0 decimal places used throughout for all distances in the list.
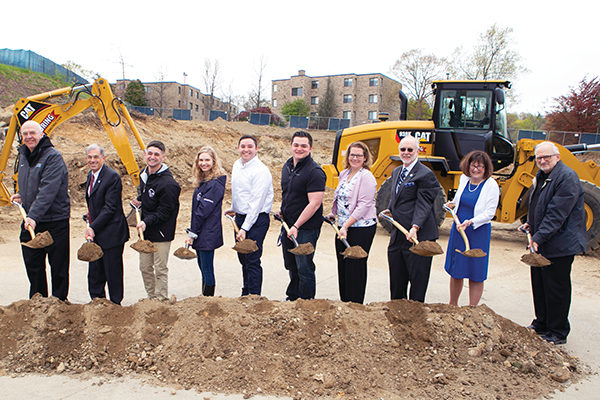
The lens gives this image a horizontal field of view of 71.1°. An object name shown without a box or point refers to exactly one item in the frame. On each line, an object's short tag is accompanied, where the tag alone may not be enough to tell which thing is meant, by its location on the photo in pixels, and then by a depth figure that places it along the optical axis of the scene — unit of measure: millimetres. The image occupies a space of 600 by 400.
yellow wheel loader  7867
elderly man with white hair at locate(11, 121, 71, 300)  4027
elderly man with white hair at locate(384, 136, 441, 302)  3861
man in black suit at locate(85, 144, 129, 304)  4117
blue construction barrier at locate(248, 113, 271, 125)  27406
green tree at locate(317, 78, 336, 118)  47781
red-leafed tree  28297
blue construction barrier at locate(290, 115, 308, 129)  29253
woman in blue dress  4004
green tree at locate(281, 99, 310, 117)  45438
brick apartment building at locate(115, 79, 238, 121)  50719
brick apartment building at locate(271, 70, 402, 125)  47656
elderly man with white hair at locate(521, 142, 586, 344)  3715
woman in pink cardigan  4070
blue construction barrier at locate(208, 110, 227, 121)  29669
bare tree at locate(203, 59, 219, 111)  42909
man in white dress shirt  4246
